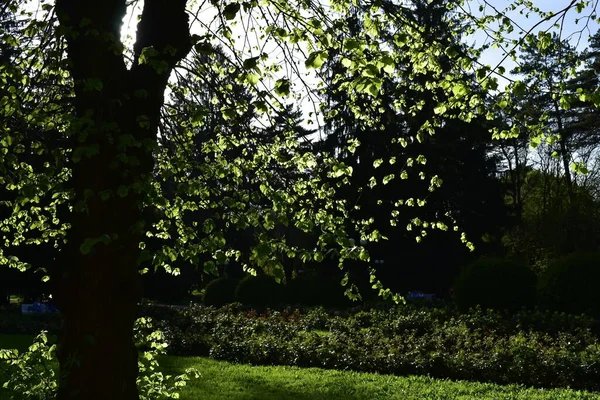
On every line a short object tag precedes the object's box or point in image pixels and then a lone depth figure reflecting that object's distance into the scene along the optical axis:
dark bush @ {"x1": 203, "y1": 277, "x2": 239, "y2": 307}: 23.53
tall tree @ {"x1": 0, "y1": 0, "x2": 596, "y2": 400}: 3.76
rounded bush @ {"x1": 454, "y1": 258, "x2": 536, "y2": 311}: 16.02
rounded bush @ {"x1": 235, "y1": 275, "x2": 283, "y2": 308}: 21.66
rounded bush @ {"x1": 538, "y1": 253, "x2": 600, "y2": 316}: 14.56
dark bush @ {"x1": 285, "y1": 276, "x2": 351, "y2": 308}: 22.92
